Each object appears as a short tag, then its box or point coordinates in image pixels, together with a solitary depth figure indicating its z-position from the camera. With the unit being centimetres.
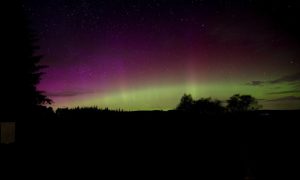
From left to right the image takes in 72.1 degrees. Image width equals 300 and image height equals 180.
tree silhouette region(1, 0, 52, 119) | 1335
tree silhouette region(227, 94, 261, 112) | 3520
